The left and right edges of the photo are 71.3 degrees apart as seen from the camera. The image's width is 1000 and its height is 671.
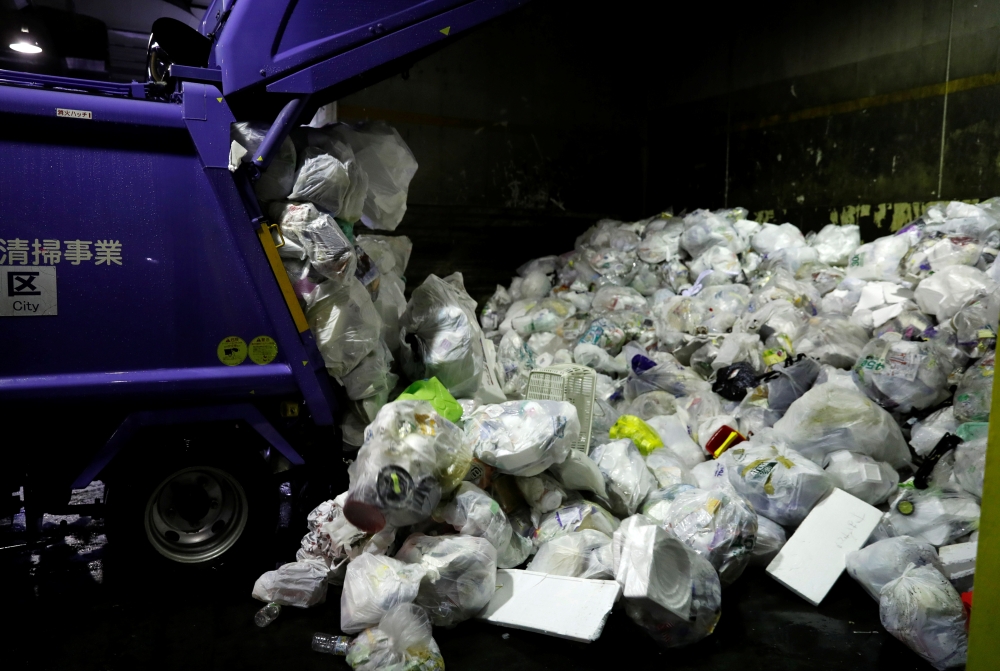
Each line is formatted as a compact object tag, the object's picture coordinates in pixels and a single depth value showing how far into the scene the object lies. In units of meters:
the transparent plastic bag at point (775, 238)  5.83
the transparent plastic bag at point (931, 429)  3.46
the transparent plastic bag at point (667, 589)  2.33
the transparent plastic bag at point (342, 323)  2.86
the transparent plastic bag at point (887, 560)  2.62
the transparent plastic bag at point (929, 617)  2.22
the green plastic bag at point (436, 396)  3.04
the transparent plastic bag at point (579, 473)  2.91
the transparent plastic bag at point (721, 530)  2.68
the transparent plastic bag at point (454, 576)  2.41
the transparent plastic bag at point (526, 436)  2.78
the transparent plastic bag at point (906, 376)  3.56
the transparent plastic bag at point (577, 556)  2.64
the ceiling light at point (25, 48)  6.79
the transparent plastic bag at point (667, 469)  3.33
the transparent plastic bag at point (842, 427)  3.27
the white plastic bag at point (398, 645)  2.17
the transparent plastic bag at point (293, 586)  2.64
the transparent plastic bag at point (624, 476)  3.07
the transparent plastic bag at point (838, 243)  5.54
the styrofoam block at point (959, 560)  2.56
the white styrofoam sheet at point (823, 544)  2.76
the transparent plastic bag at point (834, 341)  4.15
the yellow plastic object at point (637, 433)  3.64
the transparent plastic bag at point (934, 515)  2.85
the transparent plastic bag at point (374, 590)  2.31
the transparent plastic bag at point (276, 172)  2.74
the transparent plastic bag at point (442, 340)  3.32
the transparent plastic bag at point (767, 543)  2.93
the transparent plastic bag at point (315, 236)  2.76
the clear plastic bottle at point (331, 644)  2.32
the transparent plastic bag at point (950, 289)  4.00
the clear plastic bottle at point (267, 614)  2.53
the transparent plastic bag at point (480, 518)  2.60
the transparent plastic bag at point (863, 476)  3.15
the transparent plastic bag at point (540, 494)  2.92
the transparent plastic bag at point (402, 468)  2.46
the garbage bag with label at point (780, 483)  3.01
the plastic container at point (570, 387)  3.52
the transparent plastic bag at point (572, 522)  2.86
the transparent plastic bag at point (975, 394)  3.36
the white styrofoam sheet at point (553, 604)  2.36
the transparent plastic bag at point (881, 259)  4.86
